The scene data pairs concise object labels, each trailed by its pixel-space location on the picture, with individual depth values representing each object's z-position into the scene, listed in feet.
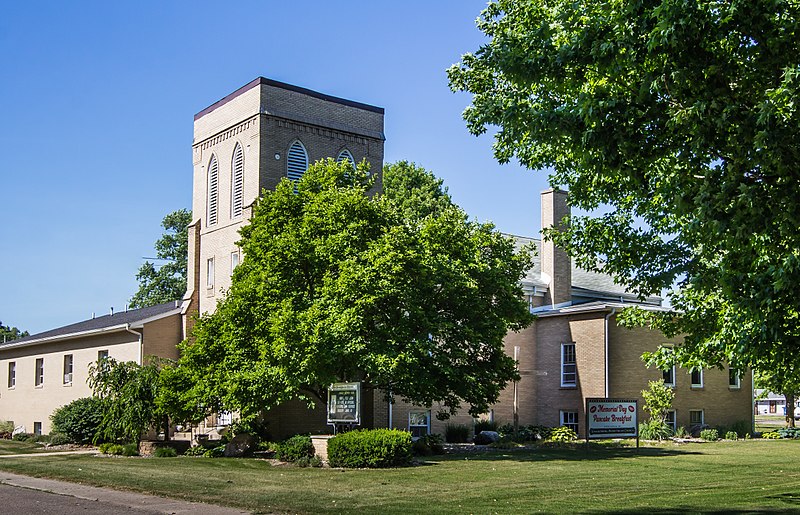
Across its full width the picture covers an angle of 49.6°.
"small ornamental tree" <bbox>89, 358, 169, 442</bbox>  93.61
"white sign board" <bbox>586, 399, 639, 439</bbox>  101.02
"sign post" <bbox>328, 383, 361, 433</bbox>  82.69
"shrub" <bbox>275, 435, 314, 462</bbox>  81.05
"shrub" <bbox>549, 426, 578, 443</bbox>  109.40
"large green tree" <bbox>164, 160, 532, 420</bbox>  81.82
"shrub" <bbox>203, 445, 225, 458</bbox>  92.38
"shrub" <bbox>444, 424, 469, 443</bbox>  120.37
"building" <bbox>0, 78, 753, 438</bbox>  115.24
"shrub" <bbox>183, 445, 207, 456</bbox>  94.07
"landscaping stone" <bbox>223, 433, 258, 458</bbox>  93.20
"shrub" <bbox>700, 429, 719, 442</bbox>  121.39
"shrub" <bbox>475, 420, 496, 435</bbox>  123.13
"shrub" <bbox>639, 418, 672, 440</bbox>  116.57
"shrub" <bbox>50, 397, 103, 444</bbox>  108.27
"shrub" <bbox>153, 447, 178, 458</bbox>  91.35
